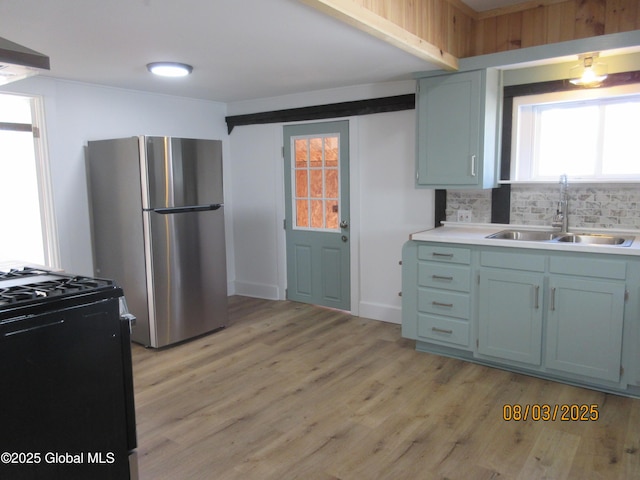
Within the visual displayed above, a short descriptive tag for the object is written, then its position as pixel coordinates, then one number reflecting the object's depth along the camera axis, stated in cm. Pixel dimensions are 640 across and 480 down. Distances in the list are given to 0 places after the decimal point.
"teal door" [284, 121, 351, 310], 464
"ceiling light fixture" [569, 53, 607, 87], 310
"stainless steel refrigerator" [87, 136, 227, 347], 372
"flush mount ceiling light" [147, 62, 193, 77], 334
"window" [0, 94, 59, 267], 380
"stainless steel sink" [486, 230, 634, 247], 317
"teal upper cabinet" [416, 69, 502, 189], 339
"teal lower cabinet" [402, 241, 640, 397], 279
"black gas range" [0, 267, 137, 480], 149
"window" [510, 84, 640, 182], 323
